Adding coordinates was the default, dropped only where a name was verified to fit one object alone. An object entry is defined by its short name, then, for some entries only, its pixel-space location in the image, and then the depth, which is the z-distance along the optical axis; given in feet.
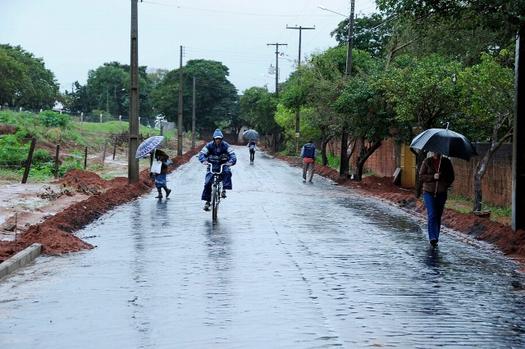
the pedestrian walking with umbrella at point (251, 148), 179.64
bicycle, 58.70
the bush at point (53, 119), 181.16
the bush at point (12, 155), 104.53
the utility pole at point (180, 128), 203.00
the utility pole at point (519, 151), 52.01
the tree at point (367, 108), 100.73
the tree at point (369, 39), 215.31
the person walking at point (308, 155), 114.32
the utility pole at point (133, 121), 93.56
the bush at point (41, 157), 114.21
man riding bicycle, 59.72
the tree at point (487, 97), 60.49
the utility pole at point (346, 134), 125.08
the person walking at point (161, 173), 77.46
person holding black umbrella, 47.70
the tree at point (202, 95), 386.32
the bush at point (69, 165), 105.09
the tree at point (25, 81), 278.87
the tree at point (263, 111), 296.51
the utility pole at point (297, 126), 211.80
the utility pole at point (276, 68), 285.72
